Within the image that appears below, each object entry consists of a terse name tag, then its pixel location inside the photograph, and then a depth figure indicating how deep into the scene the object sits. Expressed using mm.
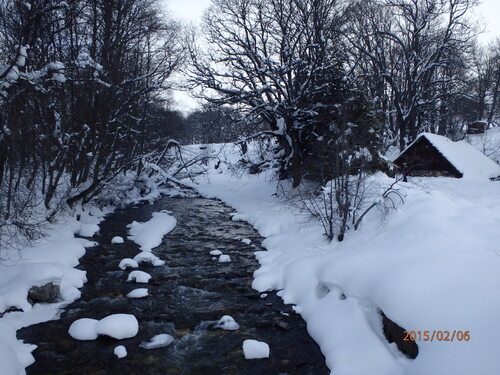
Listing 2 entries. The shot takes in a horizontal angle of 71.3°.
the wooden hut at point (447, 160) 20734
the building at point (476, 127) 42219
